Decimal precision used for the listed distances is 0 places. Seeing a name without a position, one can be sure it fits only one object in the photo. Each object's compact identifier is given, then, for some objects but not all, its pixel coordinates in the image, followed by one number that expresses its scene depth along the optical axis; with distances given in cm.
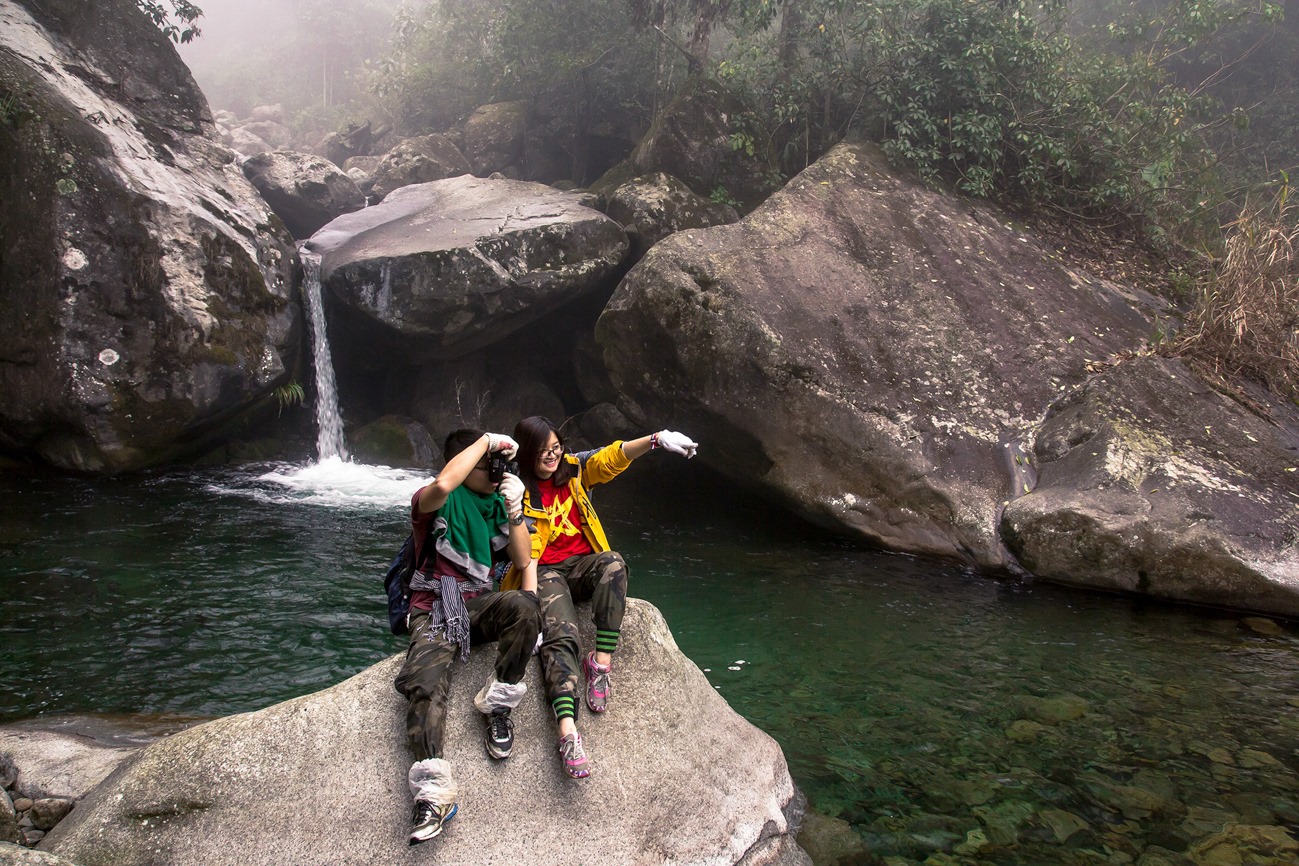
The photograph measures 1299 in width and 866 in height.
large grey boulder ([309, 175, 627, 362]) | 1166
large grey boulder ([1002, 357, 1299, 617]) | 695
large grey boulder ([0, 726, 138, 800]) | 371
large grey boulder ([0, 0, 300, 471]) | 932
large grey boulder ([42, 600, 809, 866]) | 311
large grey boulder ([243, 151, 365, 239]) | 1631
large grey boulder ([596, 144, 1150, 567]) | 845
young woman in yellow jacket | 359
